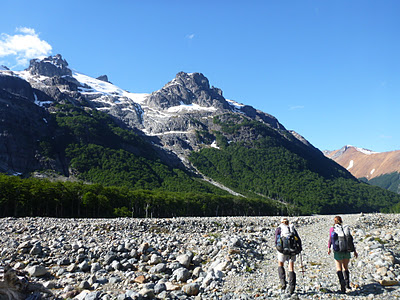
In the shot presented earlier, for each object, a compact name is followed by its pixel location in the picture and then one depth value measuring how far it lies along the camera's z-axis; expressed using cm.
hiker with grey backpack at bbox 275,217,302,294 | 1176
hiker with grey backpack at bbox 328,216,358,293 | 1182
